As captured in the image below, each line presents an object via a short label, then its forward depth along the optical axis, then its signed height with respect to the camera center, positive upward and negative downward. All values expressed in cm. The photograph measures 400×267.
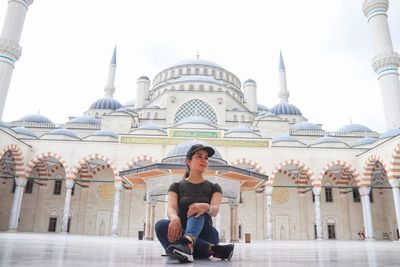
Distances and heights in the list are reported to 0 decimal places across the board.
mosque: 1666 +298
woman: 259 +8
